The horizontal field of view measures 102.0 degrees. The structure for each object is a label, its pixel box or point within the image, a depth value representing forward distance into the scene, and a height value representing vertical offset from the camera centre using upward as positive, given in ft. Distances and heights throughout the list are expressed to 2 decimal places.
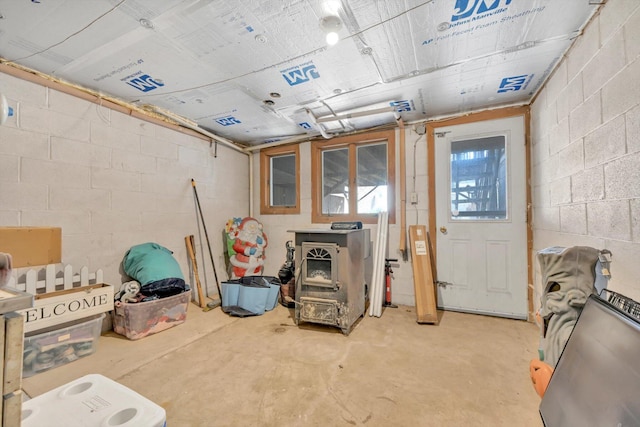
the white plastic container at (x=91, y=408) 2.51 -1.97
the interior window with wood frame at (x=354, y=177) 10.93 +1.66
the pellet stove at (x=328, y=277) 8.05 -2.03
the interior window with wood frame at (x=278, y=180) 13.10 +1.85
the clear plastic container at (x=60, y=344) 5.83 -3.05
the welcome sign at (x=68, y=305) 5.84 -2.15
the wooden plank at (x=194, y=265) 10.10 -1.97
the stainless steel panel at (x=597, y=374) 2.89 -2.09
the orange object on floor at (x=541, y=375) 4.44 -2.88
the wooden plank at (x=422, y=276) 8.80 -2.27
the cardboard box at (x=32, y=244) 6.15 -0.65
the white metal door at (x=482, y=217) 8.93 -0.17
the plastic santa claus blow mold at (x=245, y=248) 11.28 -1.41
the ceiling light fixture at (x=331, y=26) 5.18 +3.87
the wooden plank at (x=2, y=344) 1.91 -0.94
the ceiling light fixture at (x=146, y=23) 5.22 +3.97
